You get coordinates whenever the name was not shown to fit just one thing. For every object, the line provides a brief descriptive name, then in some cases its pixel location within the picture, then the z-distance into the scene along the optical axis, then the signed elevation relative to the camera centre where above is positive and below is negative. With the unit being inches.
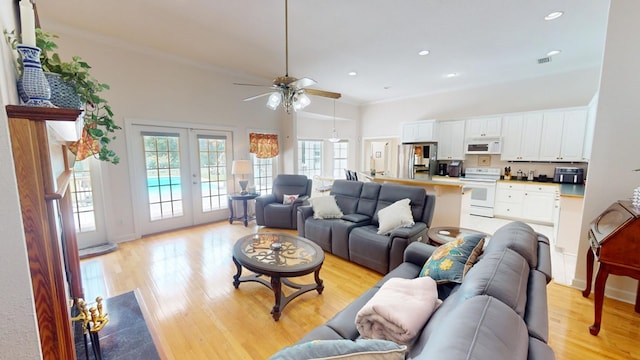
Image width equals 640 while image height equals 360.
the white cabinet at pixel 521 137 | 194.9 +14.0
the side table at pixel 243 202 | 190.5 -38.6
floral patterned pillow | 62.0 -28.0
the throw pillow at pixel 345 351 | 30.6 -25.0
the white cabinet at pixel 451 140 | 231.4 +13.7
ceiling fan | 97.6 +26.2
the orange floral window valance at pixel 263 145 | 209.9 +7.9
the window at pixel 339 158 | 319.3 -5.3
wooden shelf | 31.9 +5.7
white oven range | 210.4 -30.1
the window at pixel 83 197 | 139.6 -24.6
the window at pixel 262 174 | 223.0 -18.7
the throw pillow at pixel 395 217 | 117.8 -30.8
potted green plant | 43.9 +15.4
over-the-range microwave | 211.1 +7.0
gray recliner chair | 181.5 -37.0
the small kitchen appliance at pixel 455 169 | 232.8 -14.4
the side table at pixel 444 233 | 101.1 -35.4
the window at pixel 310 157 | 298.8 -3.8
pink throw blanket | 44.3 -30.0
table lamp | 190.0 -10.1
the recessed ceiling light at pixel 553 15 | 109.4 +62.5
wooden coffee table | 85.5 -39.4
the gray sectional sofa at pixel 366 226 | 111.5 -37.4
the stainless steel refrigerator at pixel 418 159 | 240.5 -5.3
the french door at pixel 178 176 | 162.1 -16.0
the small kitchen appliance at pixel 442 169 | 245.6 -15.3
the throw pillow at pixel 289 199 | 188.2 -34.4
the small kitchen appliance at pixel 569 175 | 182.7 -16.0
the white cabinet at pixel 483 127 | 210.8 +23.6
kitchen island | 141.6 -27.4
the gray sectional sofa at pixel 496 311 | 27.9 -21.9
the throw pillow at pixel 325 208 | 143.7 -31.9
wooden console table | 73.0 -29.3
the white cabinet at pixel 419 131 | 241.1 +23.1
